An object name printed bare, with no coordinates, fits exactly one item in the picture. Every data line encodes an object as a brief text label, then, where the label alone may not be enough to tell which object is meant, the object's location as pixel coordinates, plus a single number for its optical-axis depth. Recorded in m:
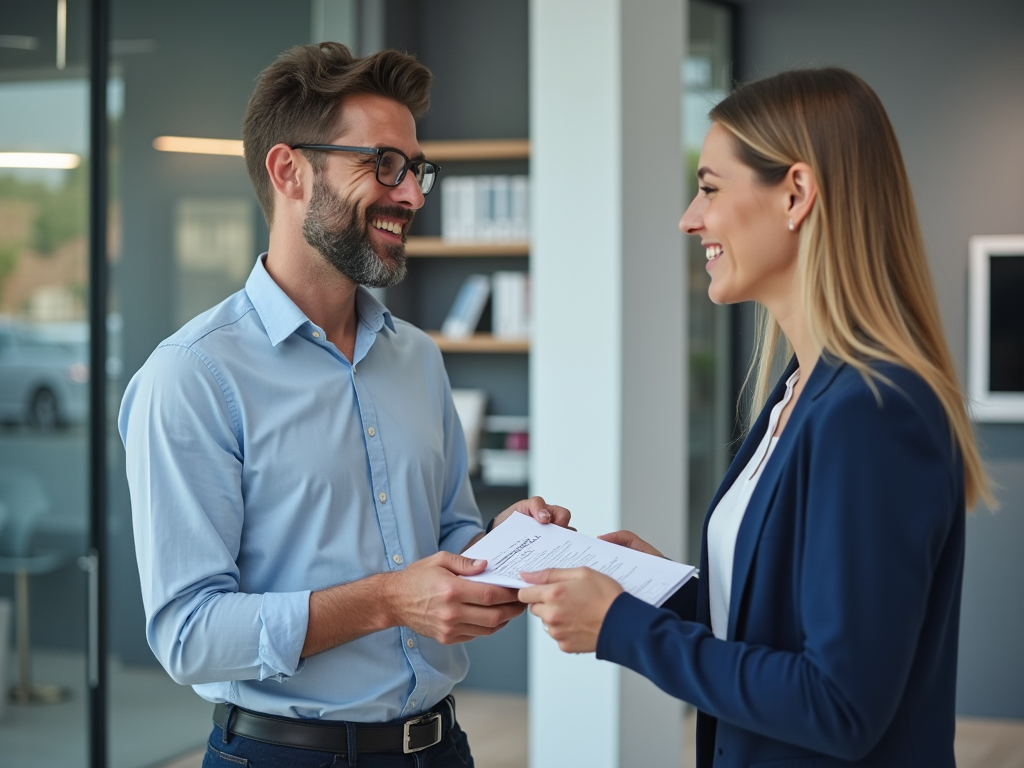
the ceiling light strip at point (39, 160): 3.38
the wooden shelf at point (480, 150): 4.89
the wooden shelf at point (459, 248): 4.90
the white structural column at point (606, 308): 3.06
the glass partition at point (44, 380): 3.40
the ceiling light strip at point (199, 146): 3.96
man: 1.50
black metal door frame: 3.67
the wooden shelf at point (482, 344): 4.86
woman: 1.17
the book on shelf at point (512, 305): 4.94
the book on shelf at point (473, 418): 5.02
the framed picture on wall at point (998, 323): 4.82
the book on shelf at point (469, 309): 4.99
